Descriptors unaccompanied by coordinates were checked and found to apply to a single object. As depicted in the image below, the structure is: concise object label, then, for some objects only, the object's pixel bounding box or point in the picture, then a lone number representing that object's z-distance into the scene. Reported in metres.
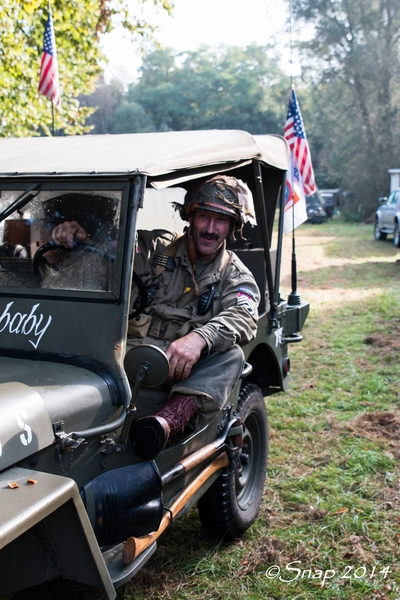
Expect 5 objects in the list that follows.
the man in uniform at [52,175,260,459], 2.76
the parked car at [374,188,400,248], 16.91
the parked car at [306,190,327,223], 27.75
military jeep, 1.97
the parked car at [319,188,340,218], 31.89
